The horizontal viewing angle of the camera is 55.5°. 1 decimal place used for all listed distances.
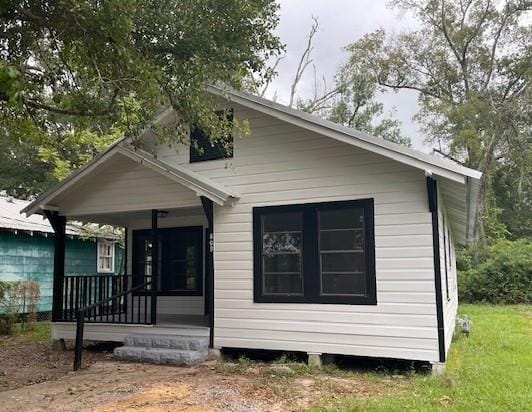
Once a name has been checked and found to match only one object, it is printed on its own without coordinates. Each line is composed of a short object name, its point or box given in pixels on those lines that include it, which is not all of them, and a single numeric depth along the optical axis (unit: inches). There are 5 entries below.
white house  277.7
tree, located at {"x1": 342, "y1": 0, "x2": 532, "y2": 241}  994.1
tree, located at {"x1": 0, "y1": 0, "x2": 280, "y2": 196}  235.1
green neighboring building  536.1
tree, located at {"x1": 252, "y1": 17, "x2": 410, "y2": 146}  1054.4
